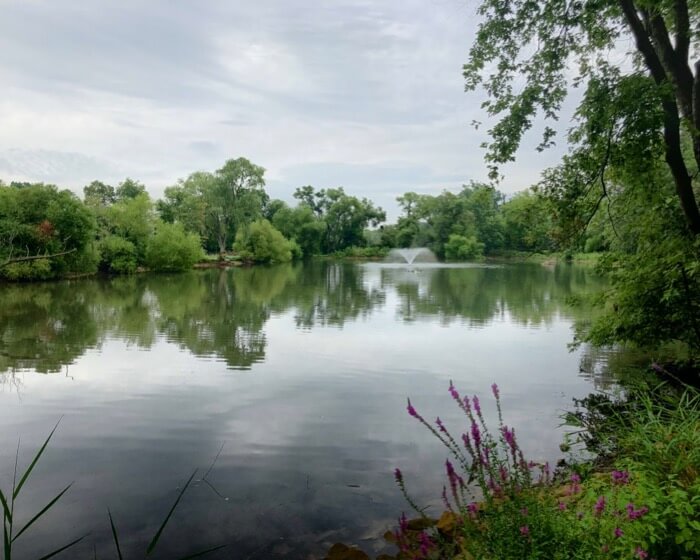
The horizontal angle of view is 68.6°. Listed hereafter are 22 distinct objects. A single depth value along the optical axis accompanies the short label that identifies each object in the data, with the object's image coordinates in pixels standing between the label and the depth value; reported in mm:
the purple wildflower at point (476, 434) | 2734
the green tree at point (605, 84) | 6367
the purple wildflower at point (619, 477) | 2852
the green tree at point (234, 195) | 59781
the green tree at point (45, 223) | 29500
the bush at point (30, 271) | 28641
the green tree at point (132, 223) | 42125
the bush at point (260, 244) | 60844
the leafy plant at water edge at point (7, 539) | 1474
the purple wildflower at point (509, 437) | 2807
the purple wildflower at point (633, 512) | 2371
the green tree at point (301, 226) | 80438
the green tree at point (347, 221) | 88000
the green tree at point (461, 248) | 78688
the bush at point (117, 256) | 38812
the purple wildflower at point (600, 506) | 2498
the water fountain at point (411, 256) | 74125
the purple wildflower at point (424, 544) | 2561
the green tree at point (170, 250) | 43000
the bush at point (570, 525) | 2486
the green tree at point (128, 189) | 78312
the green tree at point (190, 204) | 62375
